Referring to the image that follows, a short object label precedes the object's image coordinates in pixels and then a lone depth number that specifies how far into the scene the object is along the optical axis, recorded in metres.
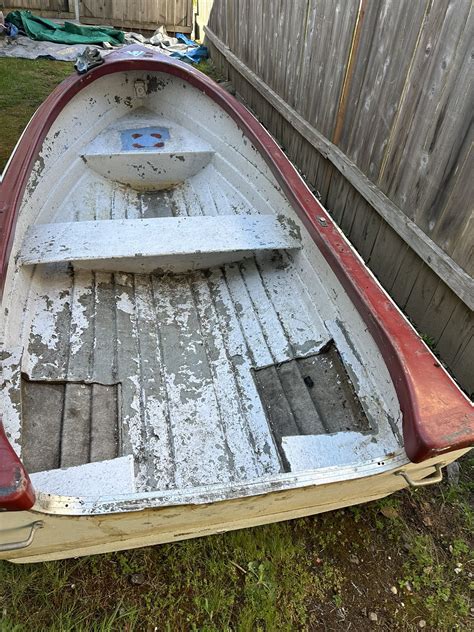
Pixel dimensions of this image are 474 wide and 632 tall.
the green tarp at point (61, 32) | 7.36
